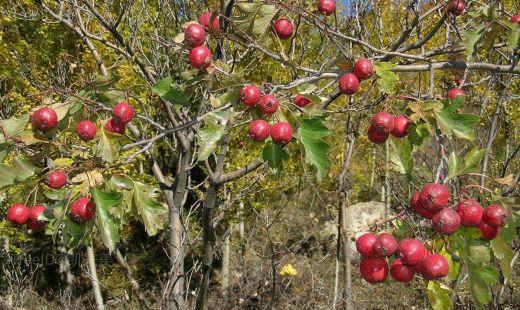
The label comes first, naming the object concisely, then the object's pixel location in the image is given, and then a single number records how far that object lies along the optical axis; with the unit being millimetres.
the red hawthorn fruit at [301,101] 460
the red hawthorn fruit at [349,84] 432
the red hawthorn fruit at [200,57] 435
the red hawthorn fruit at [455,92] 452
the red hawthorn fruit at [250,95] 402
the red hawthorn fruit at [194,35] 448
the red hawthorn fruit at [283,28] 505
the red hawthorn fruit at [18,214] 483
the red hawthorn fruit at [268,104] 402
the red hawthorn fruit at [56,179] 417
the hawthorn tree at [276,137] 378
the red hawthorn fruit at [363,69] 432
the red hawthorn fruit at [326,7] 556
